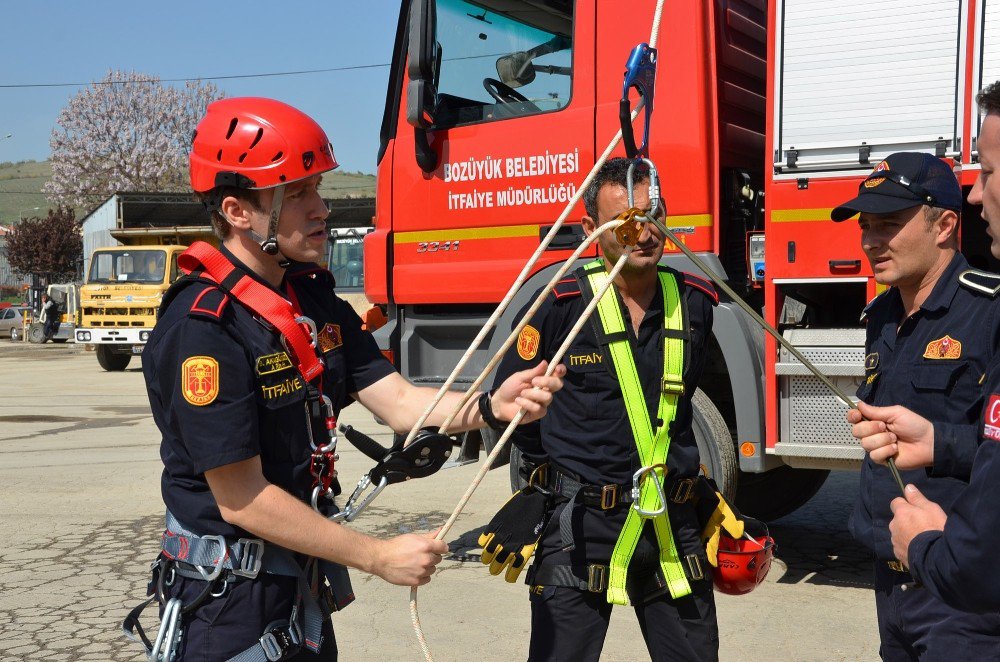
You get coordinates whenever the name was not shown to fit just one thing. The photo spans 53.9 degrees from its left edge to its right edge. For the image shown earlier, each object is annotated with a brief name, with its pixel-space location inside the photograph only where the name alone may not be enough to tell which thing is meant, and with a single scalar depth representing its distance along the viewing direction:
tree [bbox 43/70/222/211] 48.38
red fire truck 4.41
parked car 34.75
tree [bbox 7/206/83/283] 50.31
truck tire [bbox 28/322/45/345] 31.30
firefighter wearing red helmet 2.03
